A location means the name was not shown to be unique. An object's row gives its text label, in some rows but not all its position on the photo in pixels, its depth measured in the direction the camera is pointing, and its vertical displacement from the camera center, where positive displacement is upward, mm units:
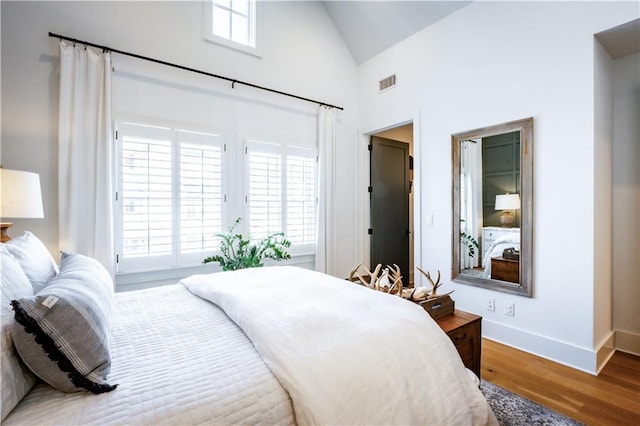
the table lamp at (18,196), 1887 +105
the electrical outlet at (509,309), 2737 -849
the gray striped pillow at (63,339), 788 -341
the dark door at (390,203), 4395 +160
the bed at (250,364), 784 -477
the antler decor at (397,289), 1905 -487
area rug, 1715 -1159
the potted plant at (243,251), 3158 -403
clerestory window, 3246 +2137
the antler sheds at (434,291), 1945 -492
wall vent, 3820 +1672
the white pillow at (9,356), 720 -355
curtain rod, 2560 +1446
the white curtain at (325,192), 3922 +278
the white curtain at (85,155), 2516 +491
